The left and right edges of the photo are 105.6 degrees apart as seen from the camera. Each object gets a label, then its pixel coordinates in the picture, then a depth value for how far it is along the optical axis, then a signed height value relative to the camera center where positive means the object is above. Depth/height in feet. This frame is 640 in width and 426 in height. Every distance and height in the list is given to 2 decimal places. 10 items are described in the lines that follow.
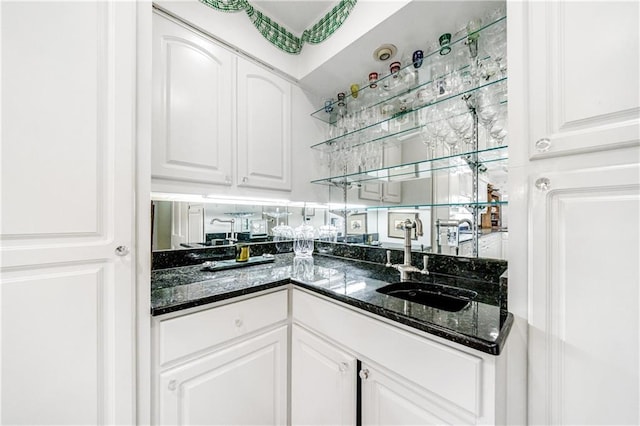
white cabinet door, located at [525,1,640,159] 1.93 +1.18
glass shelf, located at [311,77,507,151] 3.49 +1.78
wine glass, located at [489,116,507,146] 3.66 +1.25
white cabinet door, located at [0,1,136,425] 2.13 +0.01
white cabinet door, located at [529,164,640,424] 1.94 -0.75
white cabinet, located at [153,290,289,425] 2.95 -2.08
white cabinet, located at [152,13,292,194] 3.97 +1.77
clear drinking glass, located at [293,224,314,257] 6.09 -0.72
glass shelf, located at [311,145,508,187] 3.67 +0.83
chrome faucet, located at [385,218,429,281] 3.93 -0.72
